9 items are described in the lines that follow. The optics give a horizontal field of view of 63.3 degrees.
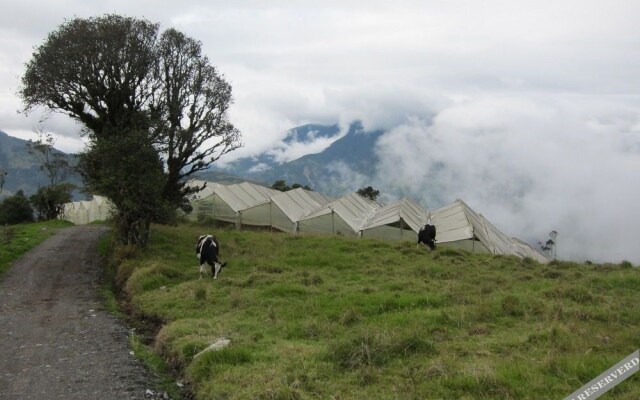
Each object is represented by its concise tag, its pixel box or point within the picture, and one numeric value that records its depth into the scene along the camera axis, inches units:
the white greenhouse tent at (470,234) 1243.2
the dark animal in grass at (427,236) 1104.2
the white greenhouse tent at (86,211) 2281.0
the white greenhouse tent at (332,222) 1472.7
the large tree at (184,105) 1227.2
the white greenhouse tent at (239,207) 1626.5
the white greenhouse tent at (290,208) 1579.7
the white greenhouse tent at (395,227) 1381.6
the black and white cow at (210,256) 797.2
